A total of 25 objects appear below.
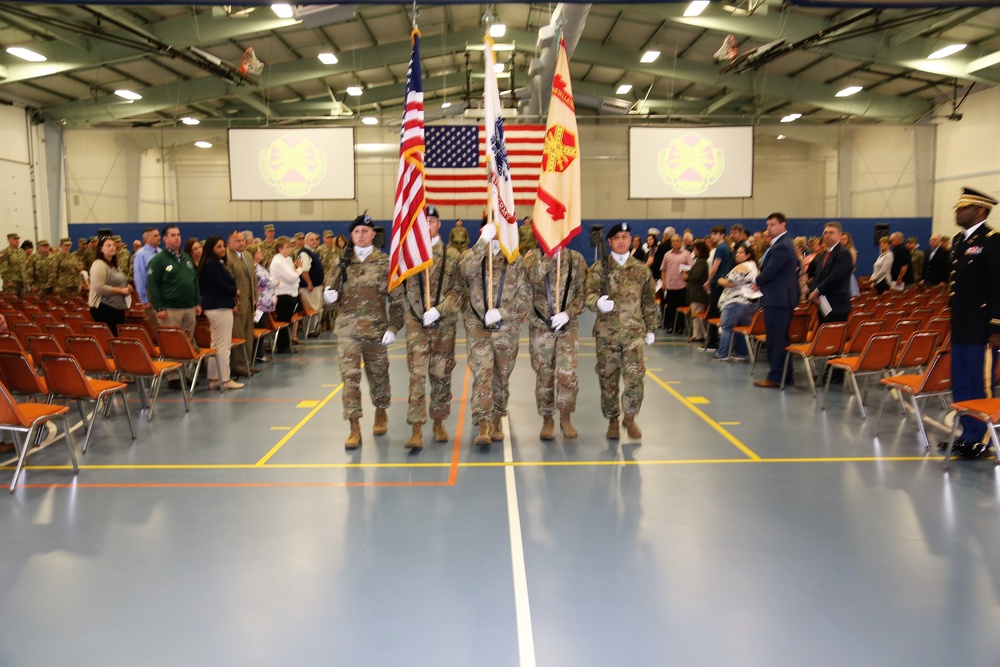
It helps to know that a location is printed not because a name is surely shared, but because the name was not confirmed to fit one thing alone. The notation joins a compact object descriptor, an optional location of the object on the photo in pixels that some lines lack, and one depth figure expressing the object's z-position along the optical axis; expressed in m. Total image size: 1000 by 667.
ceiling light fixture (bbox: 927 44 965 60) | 15.13
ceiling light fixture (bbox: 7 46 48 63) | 13.98
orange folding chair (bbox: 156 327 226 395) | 7.21
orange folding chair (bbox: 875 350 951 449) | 5.58
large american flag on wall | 16.91
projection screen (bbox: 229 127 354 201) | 16.61
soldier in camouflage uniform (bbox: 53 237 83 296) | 14.30
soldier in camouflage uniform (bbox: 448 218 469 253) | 19.27
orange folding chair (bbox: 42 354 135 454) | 5.51
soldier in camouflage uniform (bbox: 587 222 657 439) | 5.77
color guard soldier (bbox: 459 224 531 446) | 5.73
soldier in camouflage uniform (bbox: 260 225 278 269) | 12.74
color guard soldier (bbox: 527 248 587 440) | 5.84
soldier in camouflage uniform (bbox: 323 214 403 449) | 5.76
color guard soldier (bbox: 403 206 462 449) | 5.73
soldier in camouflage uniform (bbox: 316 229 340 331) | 13.28
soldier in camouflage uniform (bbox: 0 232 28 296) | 14.43
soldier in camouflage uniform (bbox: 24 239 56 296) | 14.20
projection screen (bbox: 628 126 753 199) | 16.73
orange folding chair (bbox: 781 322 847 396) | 7.26
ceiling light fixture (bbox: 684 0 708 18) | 13.50
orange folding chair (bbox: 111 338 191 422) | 6.52
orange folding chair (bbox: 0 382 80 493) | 4.68
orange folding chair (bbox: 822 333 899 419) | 6.50
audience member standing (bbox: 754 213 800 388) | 7.97
